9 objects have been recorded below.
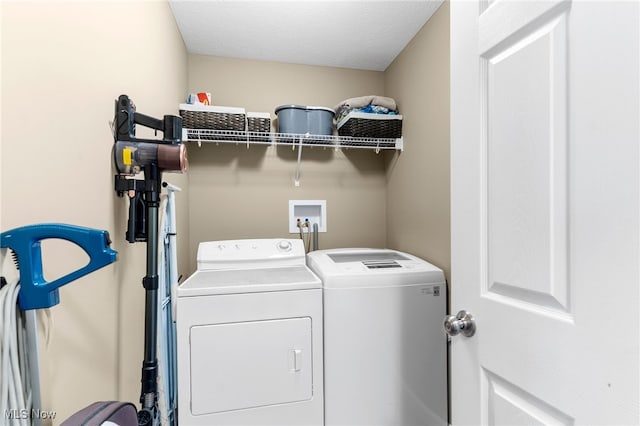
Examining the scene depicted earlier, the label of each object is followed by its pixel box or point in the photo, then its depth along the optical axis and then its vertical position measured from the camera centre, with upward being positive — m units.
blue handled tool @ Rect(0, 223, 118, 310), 0.51 -0.08
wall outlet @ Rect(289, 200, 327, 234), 2.29 -0.03
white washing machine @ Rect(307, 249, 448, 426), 1.50 -0.74
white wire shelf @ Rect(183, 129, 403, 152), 1.93 +0.50
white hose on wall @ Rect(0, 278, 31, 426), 0.47 -0.26
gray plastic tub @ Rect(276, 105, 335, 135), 2.03 +0.64
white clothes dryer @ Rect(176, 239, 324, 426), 1.35 -0.69
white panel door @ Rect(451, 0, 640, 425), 0.51 -0.01
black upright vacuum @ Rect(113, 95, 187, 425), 1.01 +0.08
